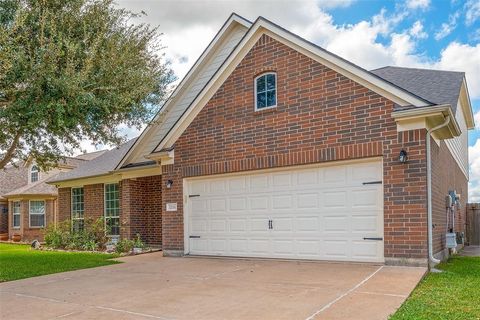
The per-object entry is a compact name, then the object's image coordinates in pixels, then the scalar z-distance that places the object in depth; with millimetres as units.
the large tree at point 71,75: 8430
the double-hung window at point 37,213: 25500
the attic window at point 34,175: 27391
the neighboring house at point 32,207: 25047
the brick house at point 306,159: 8680
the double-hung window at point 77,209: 18016
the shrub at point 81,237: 16281
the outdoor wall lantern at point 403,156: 8570
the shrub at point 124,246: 14238
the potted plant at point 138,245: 13995
